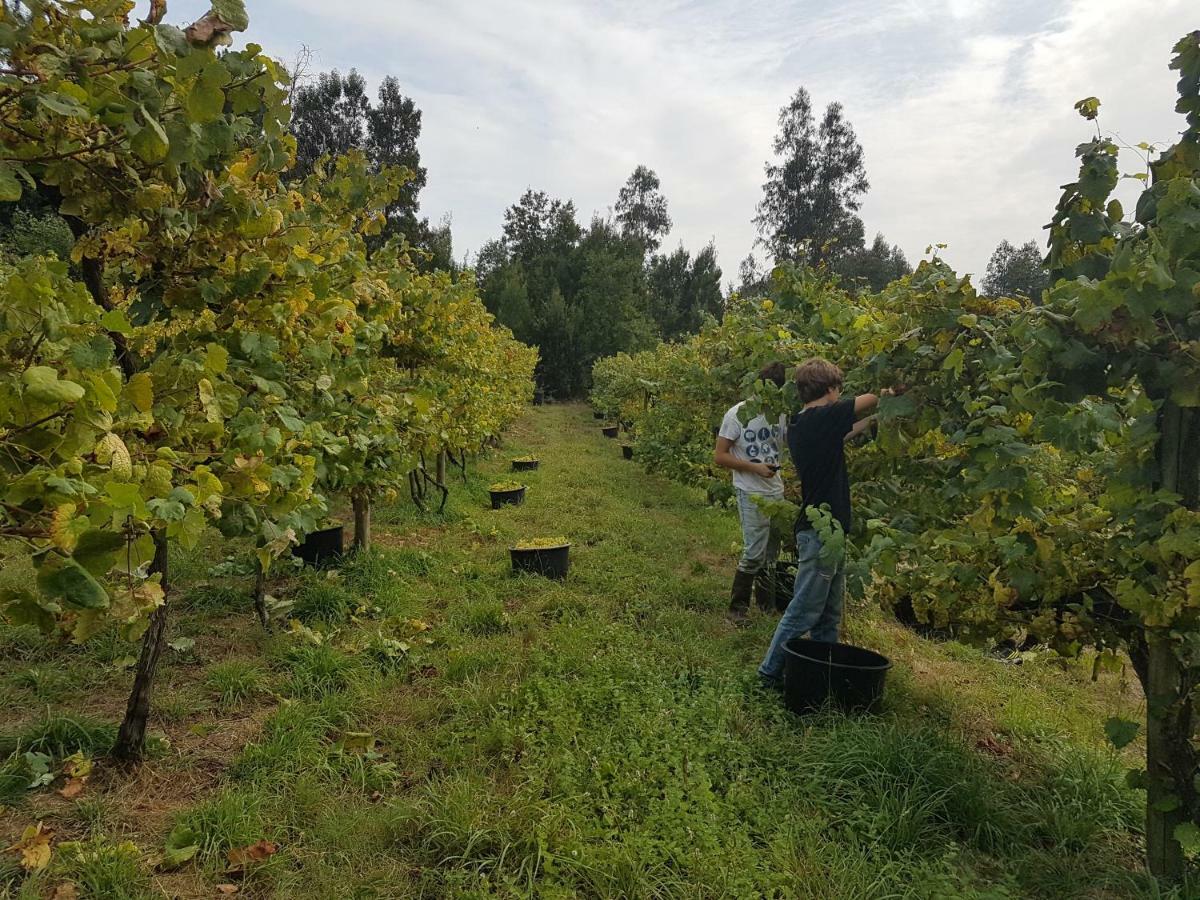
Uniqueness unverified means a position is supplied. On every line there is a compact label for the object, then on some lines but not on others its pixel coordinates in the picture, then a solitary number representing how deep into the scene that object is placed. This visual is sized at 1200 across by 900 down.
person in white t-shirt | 4.52
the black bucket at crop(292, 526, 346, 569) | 5.36
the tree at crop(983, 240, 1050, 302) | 49.50
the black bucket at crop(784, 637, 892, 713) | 3.28
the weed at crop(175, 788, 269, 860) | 2.36
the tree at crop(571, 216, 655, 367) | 31.08
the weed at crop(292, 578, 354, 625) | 4.46
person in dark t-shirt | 3.26
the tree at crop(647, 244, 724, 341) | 38.94
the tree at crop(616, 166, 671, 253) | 42.69
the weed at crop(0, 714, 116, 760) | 2.77
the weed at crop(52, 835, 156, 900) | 2.11
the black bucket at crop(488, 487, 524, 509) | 8.38
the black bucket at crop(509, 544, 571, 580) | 5.40
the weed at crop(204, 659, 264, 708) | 3.39
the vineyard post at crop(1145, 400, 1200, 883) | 2.02
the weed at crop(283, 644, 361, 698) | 3.56
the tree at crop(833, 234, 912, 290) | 38.75
